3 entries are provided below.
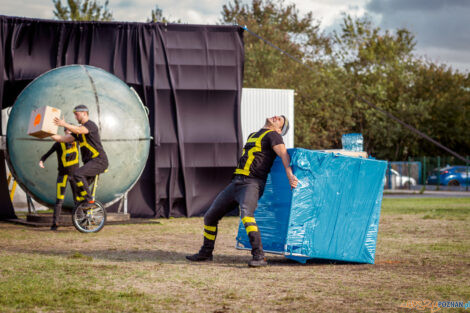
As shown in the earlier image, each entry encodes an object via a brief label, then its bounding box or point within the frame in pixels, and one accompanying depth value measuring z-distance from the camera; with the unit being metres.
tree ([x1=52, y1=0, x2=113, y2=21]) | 39.88
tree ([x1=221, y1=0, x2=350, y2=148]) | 41.03
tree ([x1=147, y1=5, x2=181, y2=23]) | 45.84
